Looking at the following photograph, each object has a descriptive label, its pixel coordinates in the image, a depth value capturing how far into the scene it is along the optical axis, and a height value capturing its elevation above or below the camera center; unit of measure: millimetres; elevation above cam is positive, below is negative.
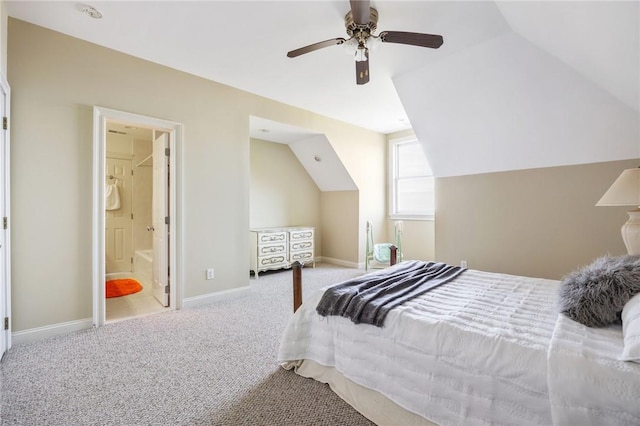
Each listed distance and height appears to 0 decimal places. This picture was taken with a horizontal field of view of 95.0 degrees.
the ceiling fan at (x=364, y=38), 1980 +1312
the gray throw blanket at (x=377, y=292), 1692 -531
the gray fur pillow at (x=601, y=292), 1360 -393
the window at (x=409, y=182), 5398 +553
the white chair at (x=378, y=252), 4773 -701
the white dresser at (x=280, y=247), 4840 -632
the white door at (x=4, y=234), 2225 -186
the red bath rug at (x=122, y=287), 3967 -1112
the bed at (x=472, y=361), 1051 -673
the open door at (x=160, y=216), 3373 -70
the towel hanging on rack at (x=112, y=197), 5047 +233
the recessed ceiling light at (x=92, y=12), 2322 +1603
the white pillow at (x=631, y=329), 1046 -462
